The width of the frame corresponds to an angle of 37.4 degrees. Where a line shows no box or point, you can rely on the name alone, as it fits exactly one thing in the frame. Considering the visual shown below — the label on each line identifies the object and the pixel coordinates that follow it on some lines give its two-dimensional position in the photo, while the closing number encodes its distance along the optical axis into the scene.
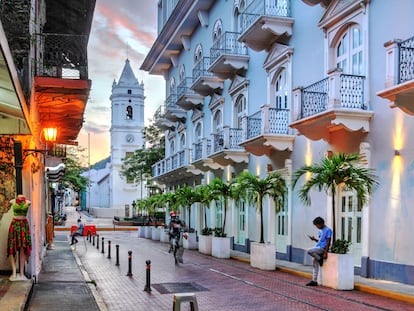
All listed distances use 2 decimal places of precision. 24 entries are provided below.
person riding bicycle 20.39
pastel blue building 14.71
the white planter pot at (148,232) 39.79
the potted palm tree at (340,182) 13.83
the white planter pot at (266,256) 18.14
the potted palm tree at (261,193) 18.17
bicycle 20.34
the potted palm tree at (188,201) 27.52
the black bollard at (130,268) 16.64
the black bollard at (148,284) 13.80
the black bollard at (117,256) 20.12
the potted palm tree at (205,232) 24.95
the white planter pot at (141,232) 41.47
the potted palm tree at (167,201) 30.33
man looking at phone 14.27
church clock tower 81.19
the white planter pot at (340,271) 13.78
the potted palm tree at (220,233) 22.95
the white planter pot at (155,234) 37.26
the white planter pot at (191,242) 28.27
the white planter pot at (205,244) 25.08
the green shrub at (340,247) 14.21
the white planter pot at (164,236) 34.88
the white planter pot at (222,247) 22.91
